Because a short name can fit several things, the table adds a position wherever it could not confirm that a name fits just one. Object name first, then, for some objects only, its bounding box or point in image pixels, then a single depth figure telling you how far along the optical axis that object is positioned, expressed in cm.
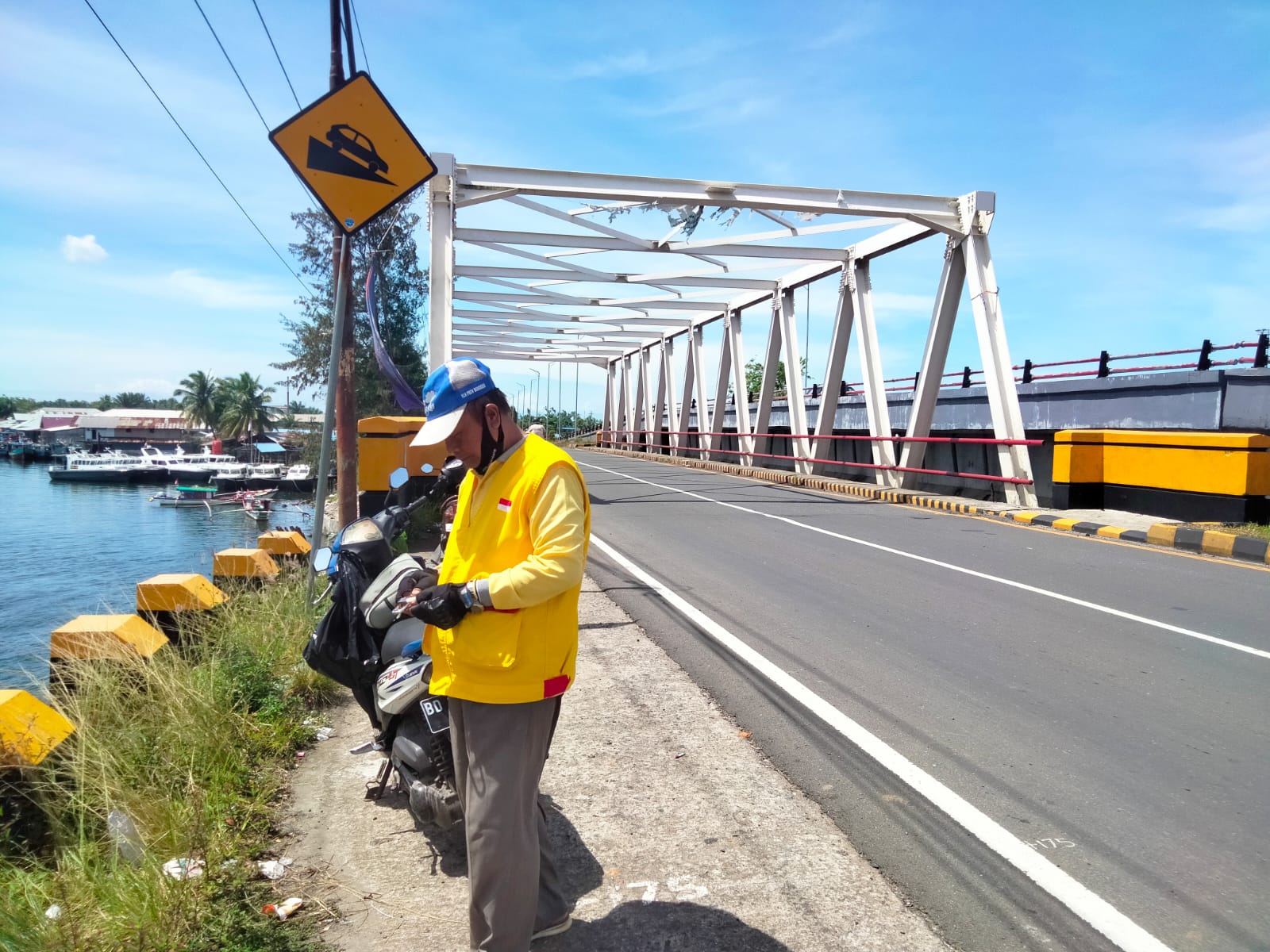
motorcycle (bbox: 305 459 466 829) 304
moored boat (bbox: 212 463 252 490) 5541
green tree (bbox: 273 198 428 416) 3335
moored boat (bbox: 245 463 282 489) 5728
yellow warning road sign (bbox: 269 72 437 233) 466
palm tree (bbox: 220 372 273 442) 8325
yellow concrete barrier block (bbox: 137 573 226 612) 575
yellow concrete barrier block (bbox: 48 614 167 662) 469
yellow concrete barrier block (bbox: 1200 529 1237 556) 988
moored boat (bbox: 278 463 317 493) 5428
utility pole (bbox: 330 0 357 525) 848
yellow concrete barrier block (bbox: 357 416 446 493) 898
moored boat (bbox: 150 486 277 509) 4844
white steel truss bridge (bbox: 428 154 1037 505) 1581
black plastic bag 343
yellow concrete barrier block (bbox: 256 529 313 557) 811
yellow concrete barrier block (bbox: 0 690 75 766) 366
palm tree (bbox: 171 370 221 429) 9331
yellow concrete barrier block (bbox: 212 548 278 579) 692
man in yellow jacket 223
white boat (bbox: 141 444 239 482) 6166
